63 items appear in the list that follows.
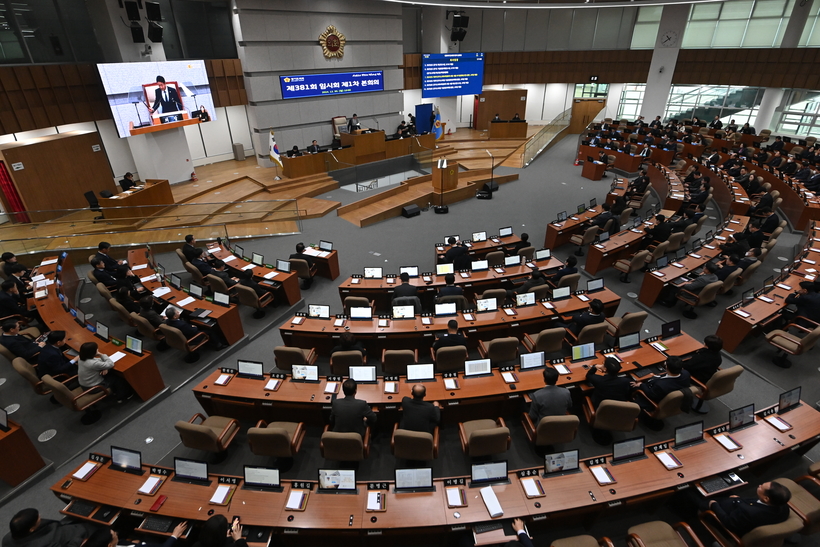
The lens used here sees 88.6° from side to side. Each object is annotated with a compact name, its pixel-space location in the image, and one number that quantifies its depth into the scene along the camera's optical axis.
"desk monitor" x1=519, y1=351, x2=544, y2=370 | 6.06
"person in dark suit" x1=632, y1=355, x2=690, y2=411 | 5.45
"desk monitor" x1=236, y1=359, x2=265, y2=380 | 6.05
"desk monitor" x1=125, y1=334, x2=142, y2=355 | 6.49
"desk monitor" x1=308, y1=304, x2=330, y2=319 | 7.54
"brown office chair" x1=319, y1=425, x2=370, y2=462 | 4.90
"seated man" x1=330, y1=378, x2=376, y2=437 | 5.14
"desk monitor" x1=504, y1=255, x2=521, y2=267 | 9.07
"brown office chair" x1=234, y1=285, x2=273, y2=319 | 8.28
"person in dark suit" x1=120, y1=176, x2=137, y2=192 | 12.64
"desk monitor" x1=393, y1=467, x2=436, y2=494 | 4.29
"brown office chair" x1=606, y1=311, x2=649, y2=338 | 7.04
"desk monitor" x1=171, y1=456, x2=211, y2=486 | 4.46
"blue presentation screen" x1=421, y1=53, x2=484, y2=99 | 21.69
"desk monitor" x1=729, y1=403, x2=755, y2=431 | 4.89
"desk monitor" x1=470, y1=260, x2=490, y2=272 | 8.87
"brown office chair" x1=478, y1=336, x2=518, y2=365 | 6.55
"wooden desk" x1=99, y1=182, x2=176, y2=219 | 11.13
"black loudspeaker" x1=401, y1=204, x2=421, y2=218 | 13.95
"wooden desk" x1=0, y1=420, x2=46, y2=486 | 4.96
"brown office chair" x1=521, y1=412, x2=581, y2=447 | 5.05
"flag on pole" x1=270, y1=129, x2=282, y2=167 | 15.62
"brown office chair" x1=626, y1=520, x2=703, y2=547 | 3.92
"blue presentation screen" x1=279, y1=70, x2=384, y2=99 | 16.59
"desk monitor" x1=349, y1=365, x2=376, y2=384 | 5.89
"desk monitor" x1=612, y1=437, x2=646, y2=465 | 4.59
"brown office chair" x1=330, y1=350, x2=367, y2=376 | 6.34
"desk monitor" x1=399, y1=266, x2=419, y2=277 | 8.95
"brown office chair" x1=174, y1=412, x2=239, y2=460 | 5.08
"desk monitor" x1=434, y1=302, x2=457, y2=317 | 7.48
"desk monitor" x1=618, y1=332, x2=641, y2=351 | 6.35
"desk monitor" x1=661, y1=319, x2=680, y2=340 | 6.57
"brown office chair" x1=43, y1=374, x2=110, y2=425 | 5.66
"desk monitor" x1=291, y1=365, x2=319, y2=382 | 5.94
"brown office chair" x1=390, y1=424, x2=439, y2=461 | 4.84
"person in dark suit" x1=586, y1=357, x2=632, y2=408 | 5.34
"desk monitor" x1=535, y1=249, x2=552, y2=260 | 9.26
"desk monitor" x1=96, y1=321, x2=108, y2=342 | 6.92
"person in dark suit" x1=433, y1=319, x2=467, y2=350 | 6.45
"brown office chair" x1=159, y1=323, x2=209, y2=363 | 6.96
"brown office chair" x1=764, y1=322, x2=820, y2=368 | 6.48
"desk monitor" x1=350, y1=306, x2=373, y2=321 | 7.42
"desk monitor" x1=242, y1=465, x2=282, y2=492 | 4.36
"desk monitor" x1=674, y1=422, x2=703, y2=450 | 4.75
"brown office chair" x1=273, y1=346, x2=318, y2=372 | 6.46
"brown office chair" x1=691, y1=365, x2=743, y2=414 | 5.67
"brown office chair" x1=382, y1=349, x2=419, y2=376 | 6.31
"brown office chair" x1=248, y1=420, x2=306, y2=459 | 4.98
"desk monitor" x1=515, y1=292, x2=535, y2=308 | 7.61
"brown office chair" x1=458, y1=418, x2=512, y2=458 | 4.95
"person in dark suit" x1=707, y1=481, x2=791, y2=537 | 3.72
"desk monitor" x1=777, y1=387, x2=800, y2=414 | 5.12
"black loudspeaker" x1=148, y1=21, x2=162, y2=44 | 13.07
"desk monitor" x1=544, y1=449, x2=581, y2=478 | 4.44
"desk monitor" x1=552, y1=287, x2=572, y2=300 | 7.74
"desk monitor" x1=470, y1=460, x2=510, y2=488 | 4.36
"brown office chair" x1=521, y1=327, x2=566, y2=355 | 6.75
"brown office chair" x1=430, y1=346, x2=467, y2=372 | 6.28
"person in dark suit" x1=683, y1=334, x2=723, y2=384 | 5.63
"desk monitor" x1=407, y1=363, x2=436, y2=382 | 5.87
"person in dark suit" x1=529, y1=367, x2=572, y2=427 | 5.25
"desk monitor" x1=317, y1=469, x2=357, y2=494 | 4.32
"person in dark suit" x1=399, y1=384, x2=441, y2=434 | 5.08
